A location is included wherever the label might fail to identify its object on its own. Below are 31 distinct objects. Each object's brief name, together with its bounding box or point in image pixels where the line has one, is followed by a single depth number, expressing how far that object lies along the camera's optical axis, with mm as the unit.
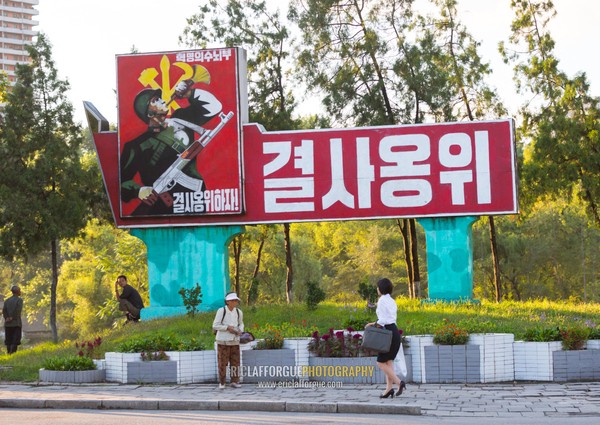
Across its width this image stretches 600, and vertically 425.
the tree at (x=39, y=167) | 30469
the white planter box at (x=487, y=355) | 17422
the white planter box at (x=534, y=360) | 17375
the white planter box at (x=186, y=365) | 18000
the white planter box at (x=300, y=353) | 17797
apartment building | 170000
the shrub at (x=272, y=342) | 18203
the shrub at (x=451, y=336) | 17547
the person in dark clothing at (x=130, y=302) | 25816
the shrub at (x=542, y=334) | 17719
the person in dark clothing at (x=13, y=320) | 25125
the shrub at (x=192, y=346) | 18391
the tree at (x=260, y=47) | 36853
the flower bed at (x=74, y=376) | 18344
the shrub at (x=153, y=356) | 18062
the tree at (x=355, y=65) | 35969
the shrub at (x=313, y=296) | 25844
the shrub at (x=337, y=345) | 17672
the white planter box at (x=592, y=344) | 17609
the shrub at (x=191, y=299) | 25656
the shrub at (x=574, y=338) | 17453
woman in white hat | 17297
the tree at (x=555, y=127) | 34597
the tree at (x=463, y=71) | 36875
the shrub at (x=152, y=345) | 18328
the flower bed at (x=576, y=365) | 17219
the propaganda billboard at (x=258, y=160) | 27281
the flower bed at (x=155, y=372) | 17938
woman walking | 15109
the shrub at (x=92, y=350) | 19688
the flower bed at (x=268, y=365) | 17859
